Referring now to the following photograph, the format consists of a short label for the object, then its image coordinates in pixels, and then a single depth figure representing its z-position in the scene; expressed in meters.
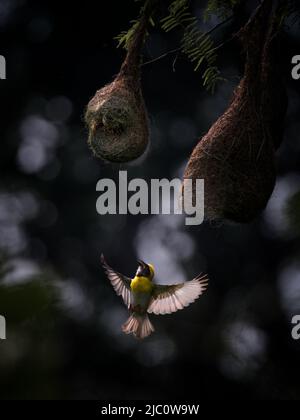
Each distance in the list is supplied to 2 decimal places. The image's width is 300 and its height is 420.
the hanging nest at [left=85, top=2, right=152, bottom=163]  4.99
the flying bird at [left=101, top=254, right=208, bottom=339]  5.28
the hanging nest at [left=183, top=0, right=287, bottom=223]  4.48
